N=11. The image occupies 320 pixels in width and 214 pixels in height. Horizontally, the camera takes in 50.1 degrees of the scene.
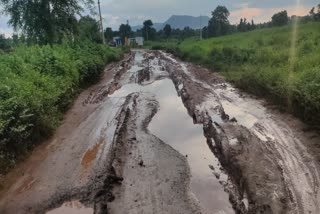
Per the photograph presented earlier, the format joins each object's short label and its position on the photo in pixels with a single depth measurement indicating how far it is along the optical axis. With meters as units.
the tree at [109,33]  81.10
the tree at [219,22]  72.25
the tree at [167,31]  86.59
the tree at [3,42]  40.67
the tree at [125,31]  88.51
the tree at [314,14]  38.55
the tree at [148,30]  86.38
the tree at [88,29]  27.18
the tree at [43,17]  22.23
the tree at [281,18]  56.00
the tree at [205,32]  75.06
